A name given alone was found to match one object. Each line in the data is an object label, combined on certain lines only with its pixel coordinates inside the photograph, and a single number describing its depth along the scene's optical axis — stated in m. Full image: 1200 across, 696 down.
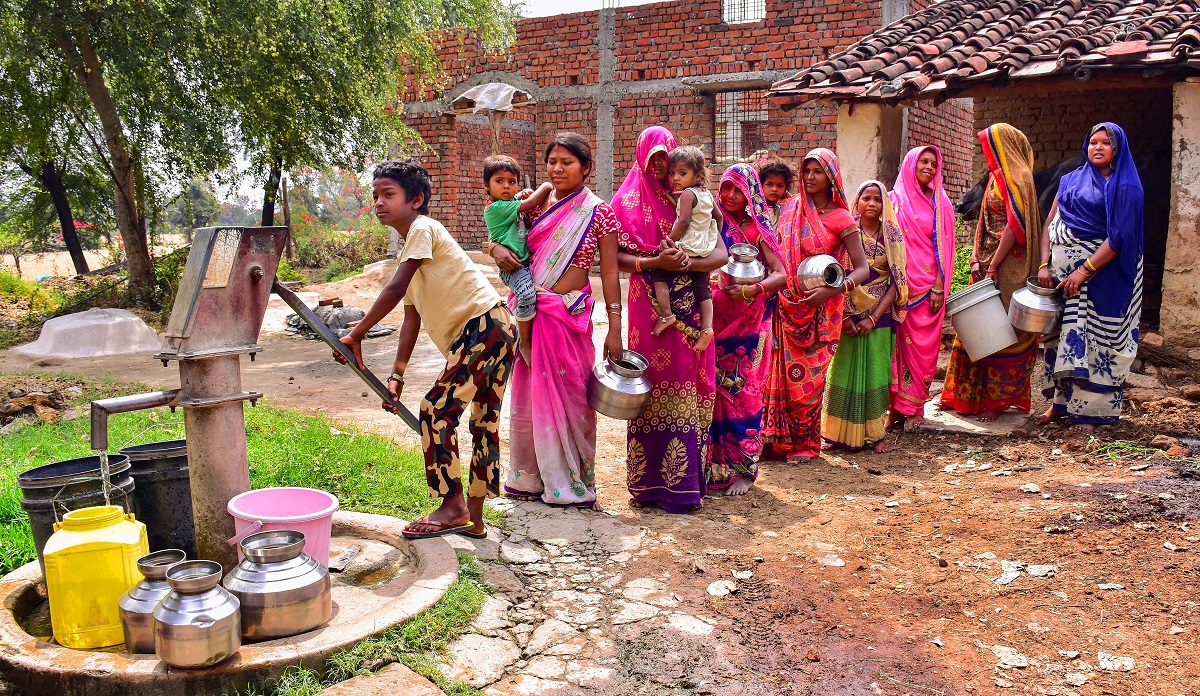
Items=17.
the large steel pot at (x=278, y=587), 2.82
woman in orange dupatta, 6.40
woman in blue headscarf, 5.77
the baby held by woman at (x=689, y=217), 4.52
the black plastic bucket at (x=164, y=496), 3.61
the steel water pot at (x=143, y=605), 2.75
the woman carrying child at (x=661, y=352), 4.66
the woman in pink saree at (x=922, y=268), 6.15
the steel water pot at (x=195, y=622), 2.55
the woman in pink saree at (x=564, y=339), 4.41
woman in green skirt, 5.81
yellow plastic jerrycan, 2.83
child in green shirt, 4.49
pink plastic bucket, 3.10
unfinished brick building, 12.20
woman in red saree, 5.54
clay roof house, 6.98
